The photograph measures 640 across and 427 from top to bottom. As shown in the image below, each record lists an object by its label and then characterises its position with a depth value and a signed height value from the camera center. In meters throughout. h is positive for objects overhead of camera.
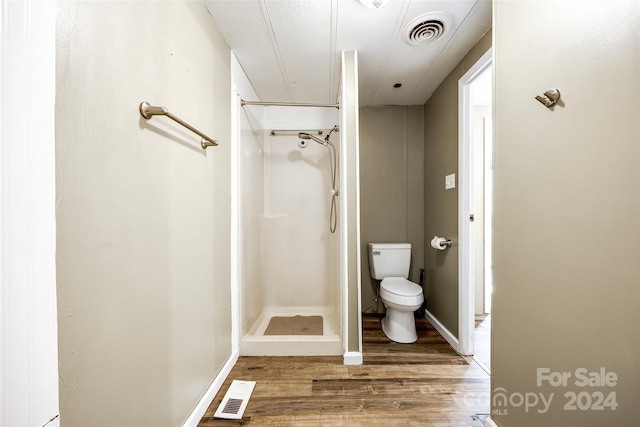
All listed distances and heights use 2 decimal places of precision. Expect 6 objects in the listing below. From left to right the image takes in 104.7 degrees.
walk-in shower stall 2.58 -0.02
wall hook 0.82 +0.38
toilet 1.99 -0.65
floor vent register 1.30 -1.07
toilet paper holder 2.05 -0.27
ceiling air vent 1.42 +1.12
